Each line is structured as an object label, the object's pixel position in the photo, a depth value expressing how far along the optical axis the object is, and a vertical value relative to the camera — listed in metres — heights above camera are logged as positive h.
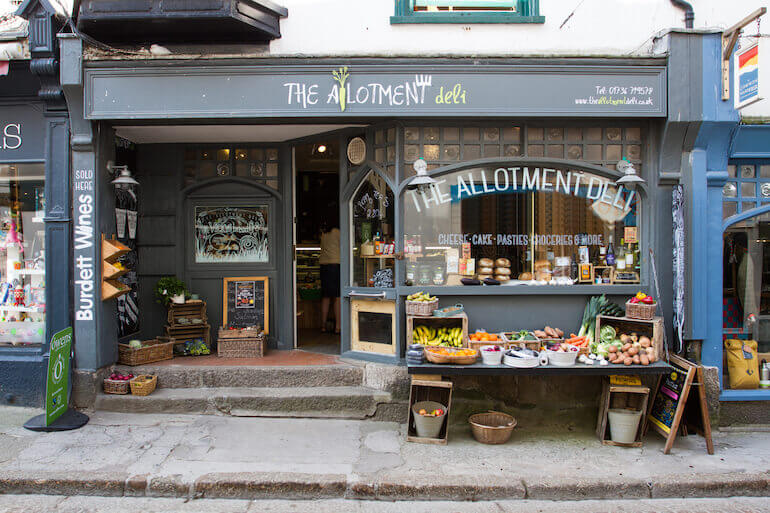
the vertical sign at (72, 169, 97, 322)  6.61 +0.14
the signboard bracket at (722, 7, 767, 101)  6.25 +2.44
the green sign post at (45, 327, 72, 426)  5.83 -1.38
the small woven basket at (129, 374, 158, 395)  6.54 -1.62
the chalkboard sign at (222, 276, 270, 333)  8.03 -0.74
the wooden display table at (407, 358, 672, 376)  5.62 -1.25
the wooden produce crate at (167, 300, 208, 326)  7.72 -0.84
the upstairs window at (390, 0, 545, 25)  6.66 +3.15
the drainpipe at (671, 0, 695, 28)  6.58 +3.03
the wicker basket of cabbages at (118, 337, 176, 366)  6.98 -1.33
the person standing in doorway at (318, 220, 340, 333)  8.95 -0.31
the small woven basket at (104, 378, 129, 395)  6.58 -1.65
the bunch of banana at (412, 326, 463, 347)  6.33 -1.00
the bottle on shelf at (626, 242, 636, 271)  6.77 -0.10
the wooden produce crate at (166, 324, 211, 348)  7.71 -1.15
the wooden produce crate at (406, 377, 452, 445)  5.77 -1.66
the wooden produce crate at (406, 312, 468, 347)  6.21 -0.83
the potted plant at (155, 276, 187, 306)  7.64 -0.53
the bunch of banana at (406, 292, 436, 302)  6.39 -0.53
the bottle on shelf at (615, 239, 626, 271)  6.77 -0.06
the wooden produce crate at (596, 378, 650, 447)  5.78 -1.72
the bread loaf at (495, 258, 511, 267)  6.82 -0.11
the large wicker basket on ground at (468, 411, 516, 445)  5.74 -1.93
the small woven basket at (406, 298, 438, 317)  6.25 -0.64
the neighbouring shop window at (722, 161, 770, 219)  6.66 +0.83
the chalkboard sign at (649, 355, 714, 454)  5.55 -1.66
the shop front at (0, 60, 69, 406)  6.65 +0.32
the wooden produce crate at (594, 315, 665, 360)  5.96 -0.89
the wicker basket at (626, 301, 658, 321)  6.00 -0.66
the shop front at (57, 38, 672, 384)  6.41 +1.17
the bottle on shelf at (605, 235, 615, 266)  6.79 -0.02
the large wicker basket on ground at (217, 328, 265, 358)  7.43 -1.29
